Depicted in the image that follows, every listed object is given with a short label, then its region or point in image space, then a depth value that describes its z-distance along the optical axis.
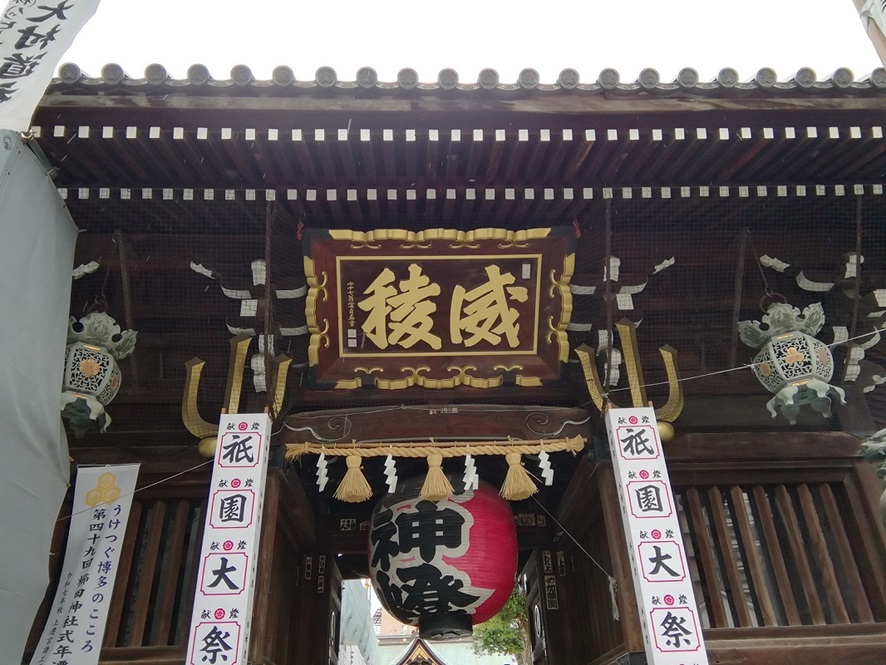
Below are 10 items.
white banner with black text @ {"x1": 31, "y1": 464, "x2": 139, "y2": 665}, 4.32
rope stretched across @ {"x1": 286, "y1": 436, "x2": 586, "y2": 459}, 4.98
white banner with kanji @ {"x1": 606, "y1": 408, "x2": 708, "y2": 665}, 4.02
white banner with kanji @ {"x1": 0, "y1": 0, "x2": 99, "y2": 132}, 3.82
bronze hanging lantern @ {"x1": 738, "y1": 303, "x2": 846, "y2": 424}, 4.84
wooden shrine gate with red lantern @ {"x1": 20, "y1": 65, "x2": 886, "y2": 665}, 4.20
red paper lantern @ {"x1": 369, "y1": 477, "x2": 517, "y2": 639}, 5.14
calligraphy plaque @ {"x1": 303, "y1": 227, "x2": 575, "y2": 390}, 4.98
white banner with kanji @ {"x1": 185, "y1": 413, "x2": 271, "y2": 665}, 3.88
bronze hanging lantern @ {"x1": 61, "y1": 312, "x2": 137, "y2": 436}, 4.67
